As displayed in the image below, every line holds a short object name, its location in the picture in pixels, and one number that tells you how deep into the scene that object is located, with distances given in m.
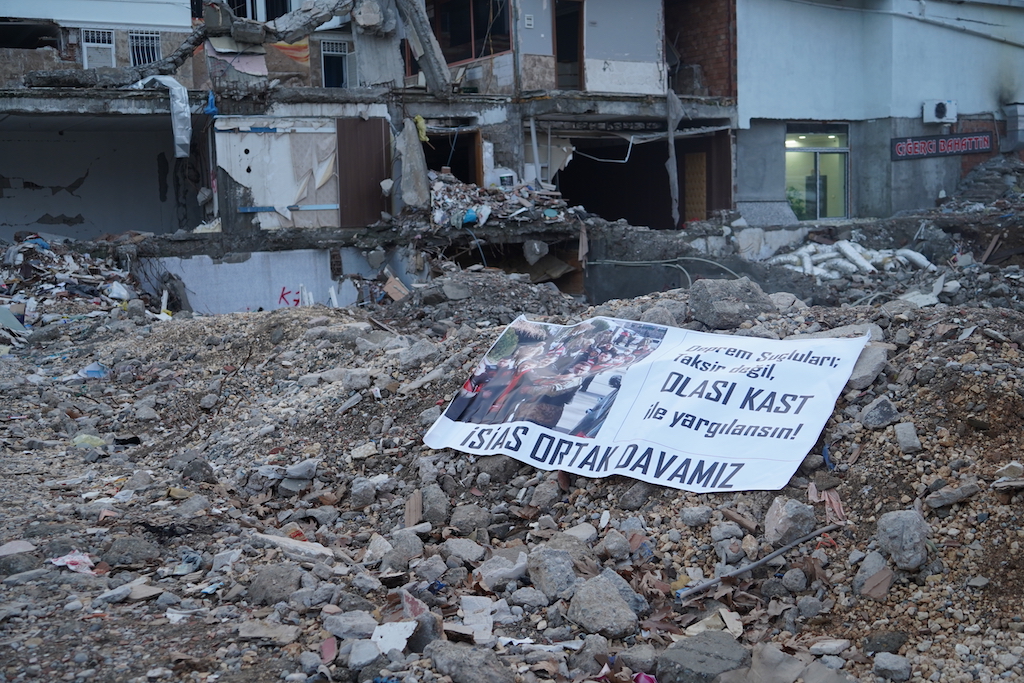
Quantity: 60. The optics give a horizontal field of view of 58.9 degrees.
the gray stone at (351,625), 3.79
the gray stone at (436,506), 5.22
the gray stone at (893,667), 3.49
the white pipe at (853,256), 16.41
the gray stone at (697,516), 4.55
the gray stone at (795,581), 4.14
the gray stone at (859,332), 5.54
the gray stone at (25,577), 4.12
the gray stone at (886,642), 3.68
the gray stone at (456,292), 11.88
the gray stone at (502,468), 5.46
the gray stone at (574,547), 4.57
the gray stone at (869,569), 4.05
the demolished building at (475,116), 15.33
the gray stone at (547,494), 5.13
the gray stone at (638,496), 4.86
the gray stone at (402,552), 4.68
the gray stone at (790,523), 4.30
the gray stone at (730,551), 4.32
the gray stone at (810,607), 4.00
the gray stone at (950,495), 4.16
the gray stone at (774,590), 4.14
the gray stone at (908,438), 4.53
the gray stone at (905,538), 3.99
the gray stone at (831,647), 3.70
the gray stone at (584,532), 4.79
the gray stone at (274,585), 4.17
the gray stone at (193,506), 5.11
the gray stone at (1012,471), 4.10
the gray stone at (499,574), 4.45
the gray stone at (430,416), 6.24
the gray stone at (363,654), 3.52
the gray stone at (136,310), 11.77
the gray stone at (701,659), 3.51
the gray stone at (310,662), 3.51
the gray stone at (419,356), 7.23
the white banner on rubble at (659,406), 4.82
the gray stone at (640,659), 3.67
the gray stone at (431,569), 4.52
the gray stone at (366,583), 4.32
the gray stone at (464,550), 4.73
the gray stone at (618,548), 4.57
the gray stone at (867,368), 5.07
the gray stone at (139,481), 5.66
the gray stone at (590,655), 3.71
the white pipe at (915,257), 16.64
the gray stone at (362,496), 5.54
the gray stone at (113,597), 4.02
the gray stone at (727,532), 4.42
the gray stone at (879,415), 4.77
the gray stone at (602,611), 3.97
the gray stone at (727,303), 6.30
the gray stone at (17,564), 4.26
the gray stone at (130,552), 4.50
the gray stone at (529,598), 4.25
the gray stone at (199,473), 5.76
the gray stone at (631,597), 4.17
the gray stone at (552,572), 4.28
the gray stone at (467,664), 3.50
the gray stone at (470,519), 5.14
